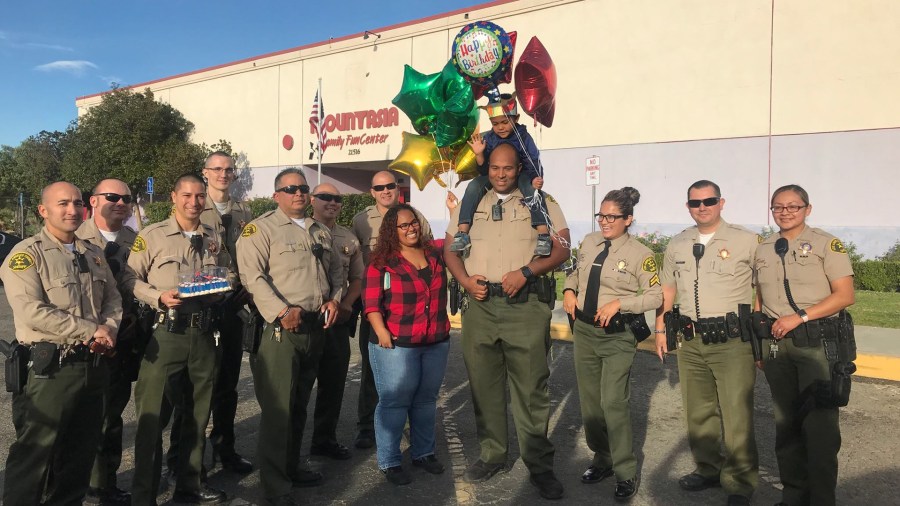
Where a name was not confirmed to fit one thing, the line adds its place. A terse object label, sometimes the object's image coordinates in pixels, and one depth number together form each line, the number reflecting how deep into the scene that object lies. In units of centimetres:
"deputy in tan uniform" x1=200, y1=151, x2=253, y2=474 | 416
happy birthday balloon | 461
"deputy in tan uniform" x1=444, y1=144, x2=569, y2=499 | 390
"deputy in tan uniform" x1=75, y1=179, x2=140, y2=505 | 359
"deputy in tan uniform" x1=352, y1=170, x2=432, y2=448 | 482
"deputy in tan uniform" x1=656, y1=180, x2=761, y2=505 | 362
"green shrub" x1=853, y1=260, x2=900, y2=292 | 1192
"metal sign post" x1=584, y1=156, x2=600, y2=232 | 1161
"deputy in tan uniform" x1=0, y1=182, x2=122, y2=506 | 293
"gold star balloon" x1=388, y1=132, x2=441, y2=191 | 556
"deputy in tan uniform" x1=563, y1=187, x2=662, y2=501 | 382
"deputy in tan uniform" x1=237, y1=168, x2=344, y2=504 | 357
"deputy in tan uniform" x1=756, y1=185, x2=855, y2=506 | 336
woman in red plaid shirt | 391
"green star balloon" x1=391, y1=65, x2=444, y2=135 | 518
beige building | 1452
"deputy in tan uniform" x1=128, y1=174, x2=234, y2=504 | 341
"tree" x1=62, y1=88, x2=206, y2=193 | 2739
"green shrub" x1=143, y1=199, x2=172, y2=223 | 2764
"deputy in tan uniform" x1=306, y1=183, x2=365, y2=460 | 441
